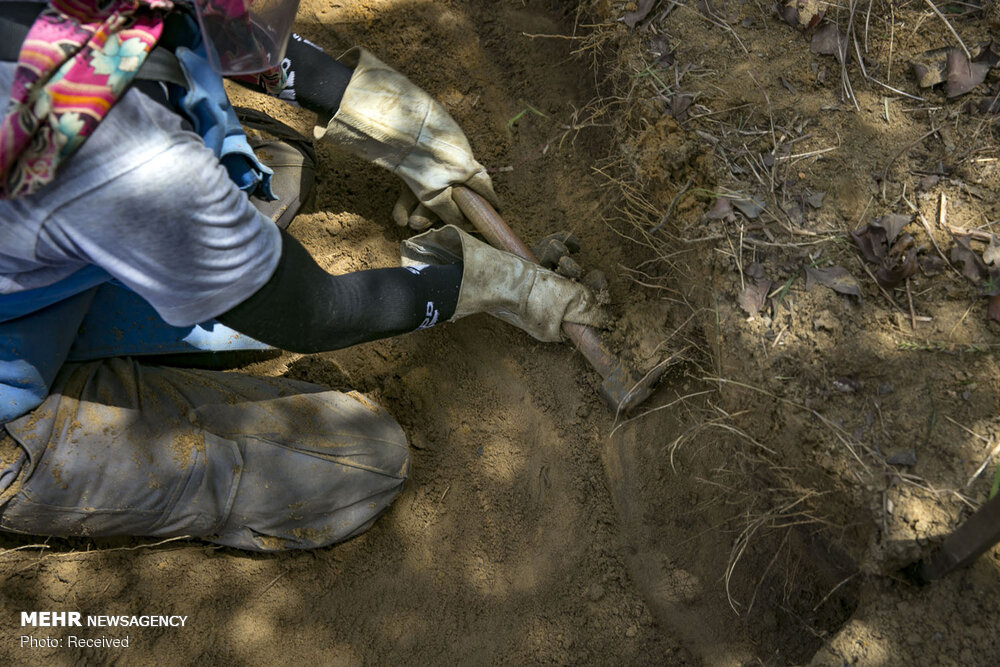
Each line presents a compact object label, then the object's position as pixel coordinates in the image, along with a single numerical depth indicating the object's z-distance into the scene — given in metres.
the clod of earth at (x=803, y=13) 1.95
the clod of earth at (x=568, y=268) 2.08
